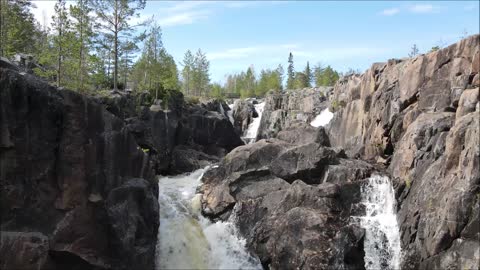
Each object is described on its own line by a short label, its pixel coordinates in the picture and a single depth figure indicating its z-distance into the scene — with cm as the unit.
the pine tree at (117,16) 4134
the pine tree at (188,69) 8856
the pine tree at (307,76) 11162
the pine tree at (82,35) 3103
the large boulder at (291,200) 2311
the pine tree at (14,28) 3509
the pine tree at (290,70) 13080
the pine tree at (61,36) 3028
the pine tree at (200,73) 8844
